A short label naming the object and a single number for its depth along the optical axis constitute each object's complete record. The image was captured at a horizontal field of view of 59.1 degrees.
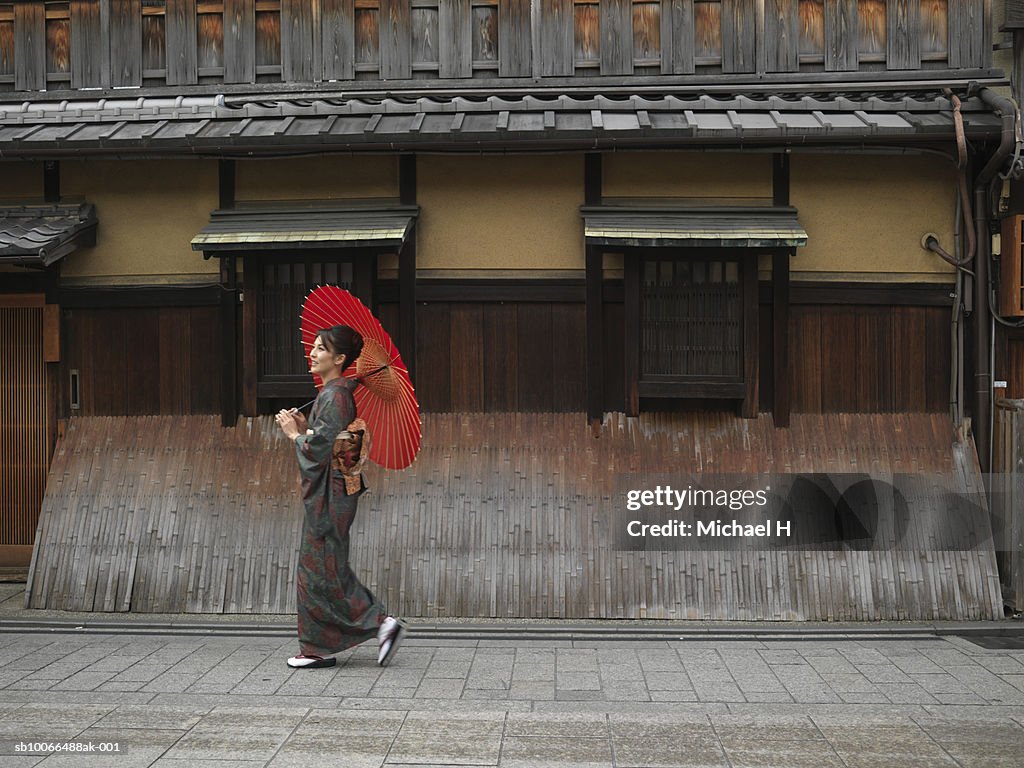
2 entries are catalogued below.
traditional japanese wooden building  7.90
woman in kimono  6.23
